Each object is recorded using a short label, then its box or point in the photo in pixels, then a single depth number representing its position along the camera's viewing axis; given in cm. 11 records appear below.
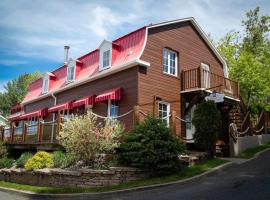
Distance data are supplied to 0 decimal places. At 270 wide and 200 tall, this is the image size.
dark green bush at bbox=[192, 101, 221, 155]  1491
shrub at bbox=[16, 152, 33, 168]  1575
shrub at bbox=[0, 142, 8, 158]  1945
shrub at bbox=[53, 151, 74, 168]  1322
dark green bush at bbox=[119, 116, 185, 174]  1215
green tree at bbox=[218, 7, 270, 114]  2778
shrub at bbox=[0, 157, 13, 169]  1716
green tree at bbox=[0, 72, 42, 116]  5691
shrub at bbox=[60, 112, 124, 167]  1232
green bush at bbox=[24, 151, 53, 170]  1388
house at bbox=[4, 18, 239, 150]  1670
